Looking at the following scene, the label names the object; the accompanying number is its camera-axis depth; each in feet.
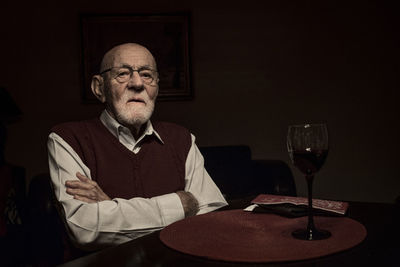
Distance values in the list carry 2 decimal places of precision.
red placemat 3.00
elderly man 4.89
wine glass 3.38
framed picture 11.80
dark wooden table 2.89
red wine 3.38
